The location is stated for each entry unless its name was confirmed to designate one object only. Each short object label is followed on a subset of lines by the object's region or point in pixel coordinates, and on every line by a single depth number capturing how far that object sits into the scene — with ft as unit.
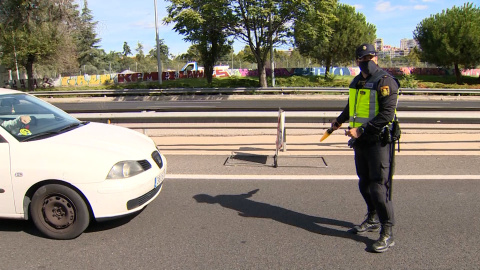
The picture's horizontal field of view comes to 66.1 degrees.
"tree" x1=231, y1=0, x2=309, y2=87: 75.92
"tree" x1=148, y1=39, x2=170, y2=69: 262.47
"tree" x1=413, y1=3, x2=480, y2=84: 119.85
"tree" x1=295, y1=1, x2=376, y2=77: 131.75
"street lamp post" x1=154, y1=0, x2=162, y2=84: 96.32
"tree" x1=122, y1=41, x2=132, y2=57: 361.10
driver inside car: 12.73
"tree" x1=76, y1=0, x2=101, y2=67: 190.29
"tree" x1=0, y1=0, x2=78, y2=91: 99.55
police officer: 11.02
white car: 11.75
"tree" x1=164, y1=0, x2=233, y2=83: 76.33
